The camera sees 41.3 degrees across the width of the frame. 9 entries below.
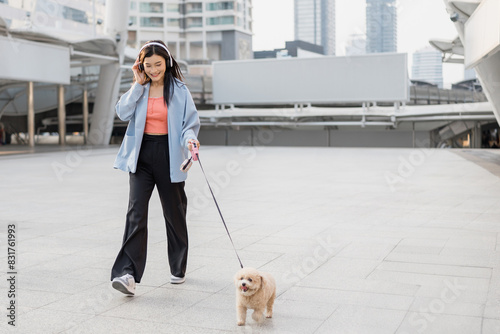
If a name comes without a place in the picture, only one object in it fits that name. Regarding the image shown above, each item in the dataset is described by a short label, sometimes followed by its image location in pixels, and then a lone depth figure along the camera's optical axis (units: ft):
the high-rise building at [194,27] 369.50
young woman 16.01
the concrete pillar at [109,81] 113.60
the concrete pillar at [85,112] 135.68
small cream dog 12.66
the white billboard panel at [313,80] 127.65
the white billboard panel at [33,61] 86.84
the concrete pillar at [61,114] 119.03
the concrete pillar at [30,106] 103.50
